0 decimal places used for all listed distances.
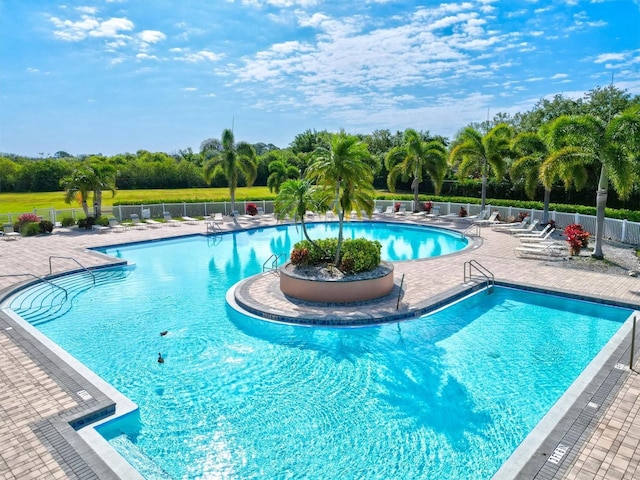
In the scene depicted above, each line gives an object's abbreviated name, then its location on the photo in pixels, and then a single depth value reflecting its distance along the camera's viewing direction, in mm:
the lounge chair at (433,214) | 29781
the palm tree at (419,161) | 28906
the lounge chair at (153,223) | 27797
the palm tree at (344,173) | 12609
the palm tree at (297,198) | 13516
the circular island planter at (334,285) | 12601
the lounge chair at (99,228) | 25969
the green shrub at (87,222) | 26484
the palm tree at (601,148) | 14562
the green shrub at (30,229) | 24275
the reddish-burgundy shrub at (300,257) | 13906
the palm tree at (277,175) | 35750
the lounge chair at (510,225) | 24219
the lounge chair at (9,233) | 23656
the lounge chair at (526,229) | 22281
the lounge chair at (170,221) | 28494
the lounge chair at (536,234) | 20848
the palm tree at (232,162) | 29641
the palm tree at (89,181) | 25406
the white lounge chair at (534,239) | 19766
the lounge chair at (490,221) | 26397
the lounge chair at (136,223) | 27234
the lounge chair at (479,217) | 27609
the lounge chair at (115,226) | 26453
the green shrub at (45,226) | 24938
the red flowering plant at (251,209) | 31984
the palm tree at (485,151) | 26375
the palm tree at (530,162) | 23000
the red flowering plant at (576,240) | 17562
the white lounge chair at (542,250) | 17938
